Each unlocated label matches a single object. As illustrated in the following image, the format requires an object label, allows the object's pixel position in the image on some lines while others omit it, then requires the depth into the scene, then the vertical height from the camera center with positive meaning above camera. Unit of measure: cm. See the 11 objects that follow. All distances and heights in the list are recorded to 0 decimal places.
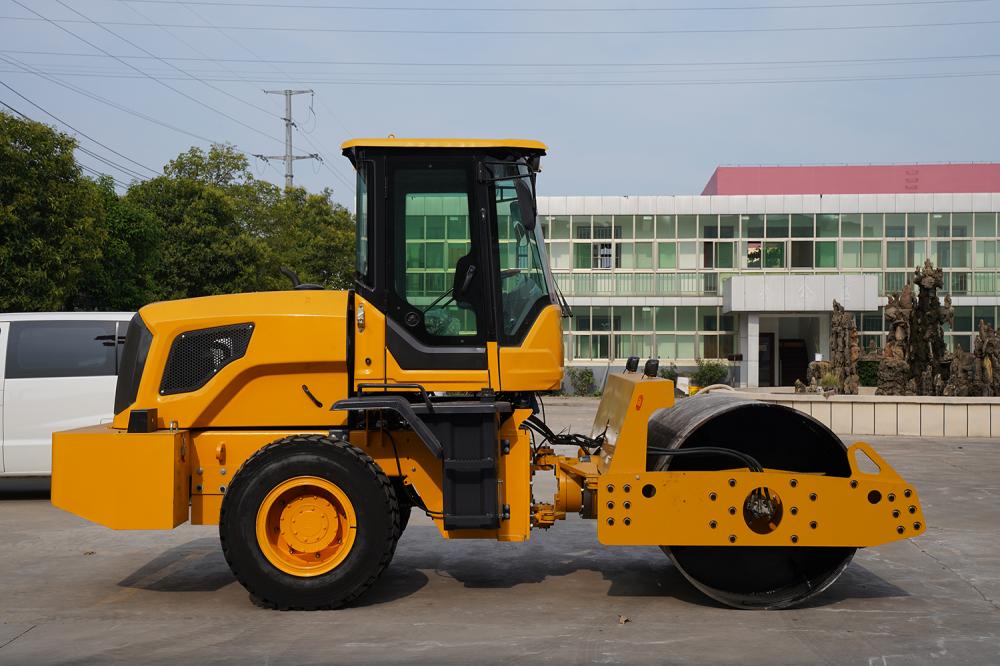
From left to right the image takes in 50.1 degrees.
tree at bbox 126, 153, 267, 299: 3519 +358
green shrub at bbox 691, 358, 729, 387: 4044 -93
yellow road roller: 685 -59
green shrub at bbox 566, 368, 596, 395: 3912 -112
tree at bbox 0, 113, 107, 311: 2247 +282
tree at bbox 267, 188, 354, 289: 4678 +479
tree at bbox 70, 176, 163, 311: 2867 +253
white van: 1153 -31
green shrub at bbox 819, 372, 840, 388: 2673 -79
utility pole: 6888 +1333
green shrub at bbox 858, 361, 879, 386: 3888 -89
